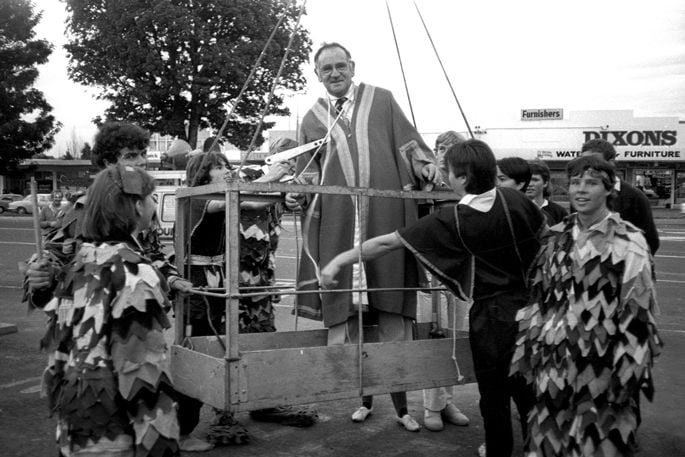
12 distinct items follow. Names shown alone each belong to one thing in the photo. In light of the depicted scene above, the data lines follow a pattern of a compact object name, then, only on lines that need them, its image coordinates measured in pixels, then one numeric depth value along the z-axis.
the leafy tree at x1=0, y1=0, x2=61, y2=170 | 34.50
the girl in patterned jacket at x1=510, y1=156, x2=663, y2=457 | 3.11
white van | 13.48
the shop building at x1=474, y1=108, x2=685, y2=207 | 37.31
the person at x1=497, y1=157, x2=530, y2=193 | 4.59
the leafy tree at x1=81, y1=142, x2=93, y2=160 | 71.31
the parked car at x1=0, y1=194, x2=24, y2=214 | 41.12
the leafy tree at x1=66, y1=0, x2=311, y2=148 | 28.56
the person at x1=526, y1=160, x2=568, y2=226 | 4.89
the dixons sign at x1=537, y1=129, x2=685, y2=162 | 37.22
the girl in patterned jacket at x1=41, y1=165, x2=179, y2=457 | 2.67
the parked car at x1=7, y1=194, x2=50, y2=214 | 38.95
